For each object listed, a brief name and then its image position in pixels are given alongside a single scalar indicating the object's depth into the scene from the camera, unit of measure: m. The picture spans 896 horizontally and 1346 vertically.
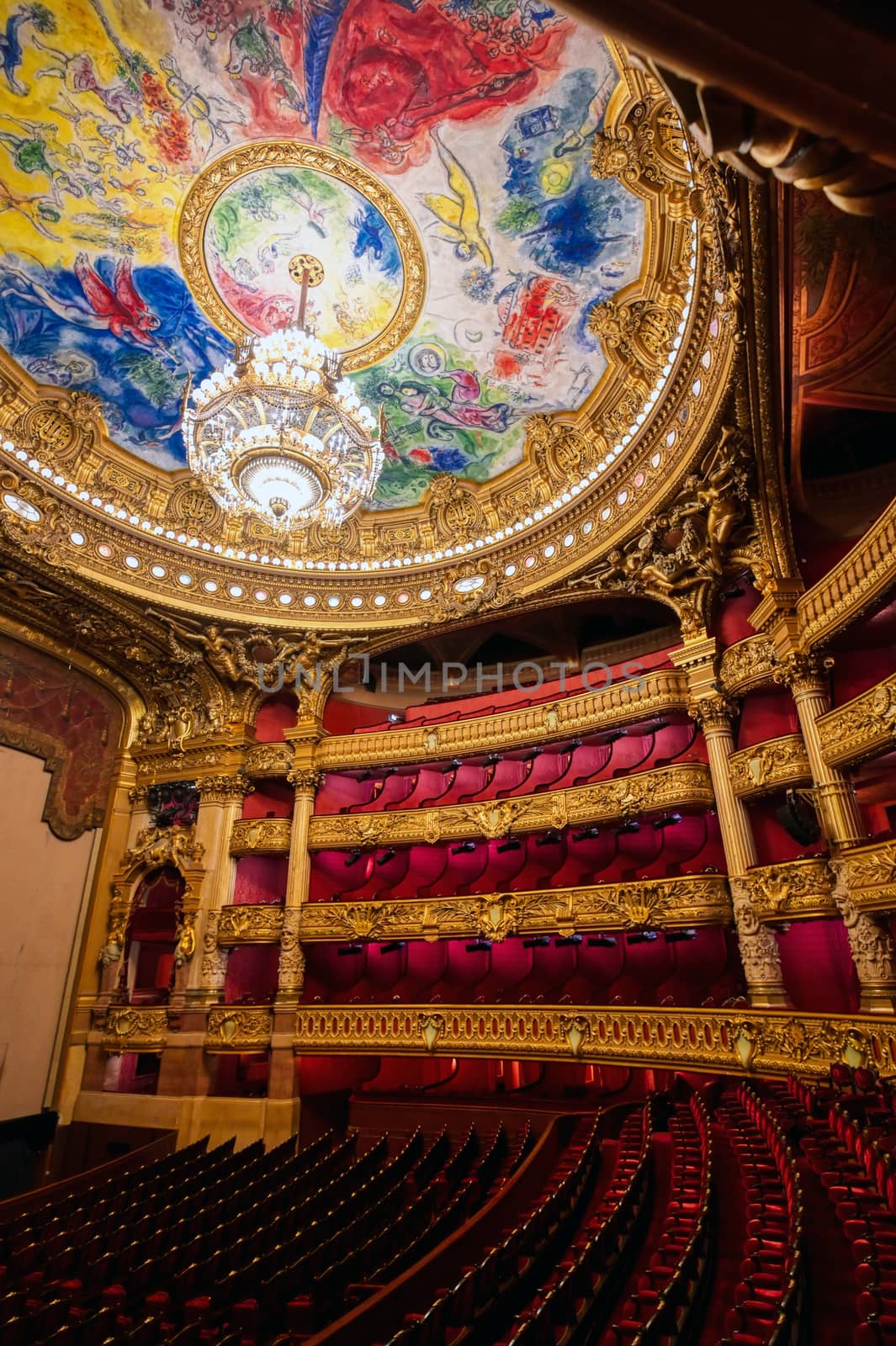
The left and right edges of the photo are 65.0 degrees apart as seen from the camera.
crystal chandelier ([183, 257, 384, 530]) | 8.80
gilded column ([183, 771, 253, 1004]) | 12.40
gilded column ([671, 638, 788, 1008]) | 8.48
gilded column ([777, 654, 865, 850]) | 7.90
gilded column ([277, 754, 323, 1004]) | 12.07
